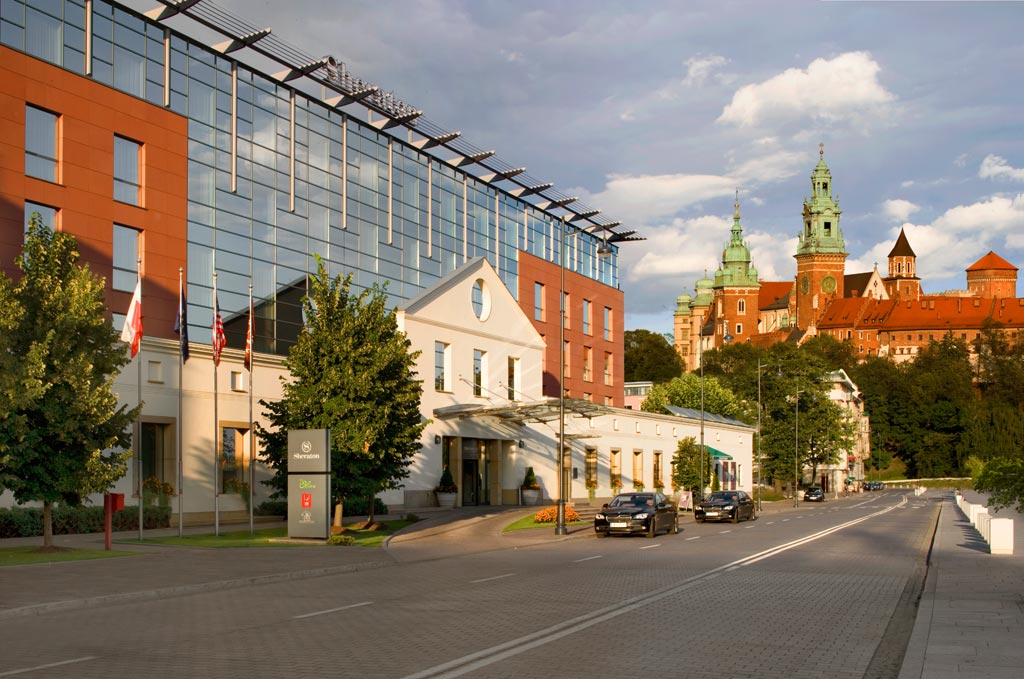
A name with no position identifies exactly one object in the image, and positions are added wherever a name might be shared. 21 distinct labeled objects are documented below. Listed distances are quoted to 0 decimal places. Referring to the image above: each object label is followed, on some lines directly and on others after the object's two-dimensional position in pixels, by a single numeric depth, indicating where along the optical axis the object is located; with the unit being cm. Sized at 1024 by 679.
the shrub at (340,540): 2848
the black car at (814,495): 8725
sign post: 2814
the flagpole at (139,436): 2803
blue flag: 2905
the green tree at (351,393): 2997
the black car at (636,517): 3391
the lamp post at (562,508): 3484
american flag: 2988
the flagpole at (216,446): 2991
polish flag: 2680
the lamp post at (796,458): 8569
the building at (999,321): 19700
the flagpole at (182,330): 2903
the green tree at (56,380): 2186
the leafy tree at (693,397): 9606
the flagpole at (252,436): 3006
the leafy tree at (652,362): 15275
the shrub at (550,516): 3866
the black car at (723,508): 4488
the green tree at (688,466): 6128
